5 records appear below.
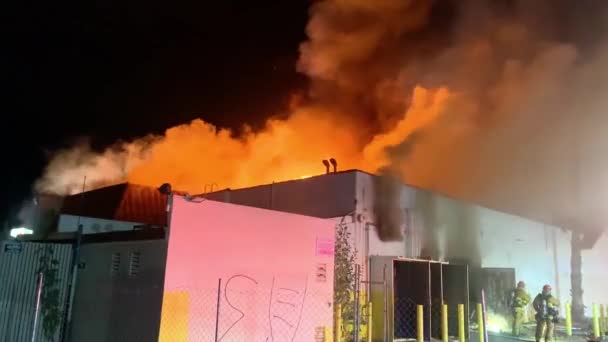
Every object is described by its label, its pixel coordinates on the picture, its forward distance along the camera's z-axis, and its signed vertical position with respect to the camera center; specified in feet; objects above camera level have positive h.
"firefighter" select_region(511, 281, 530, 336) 52.85 -1.45
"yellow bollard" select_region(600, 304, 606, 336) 50.86 -2.76
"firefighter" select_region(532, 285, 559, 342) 46.60 -2.07
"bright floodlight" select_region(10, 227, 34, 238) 63.09 +4.88
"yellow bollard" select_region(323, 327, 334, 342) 40.16 -4.02
